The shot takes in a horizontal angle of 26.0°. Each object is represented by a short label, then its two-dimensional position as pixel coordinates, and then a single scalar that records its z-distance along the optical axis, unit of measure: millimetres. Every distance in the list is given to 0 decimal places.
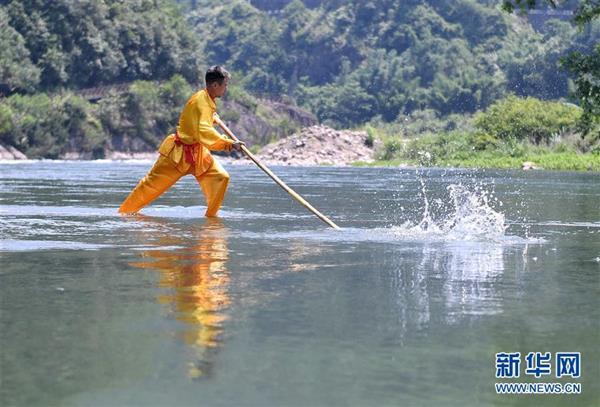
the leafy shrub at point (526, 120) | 78375
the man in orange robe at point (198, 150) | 17094
